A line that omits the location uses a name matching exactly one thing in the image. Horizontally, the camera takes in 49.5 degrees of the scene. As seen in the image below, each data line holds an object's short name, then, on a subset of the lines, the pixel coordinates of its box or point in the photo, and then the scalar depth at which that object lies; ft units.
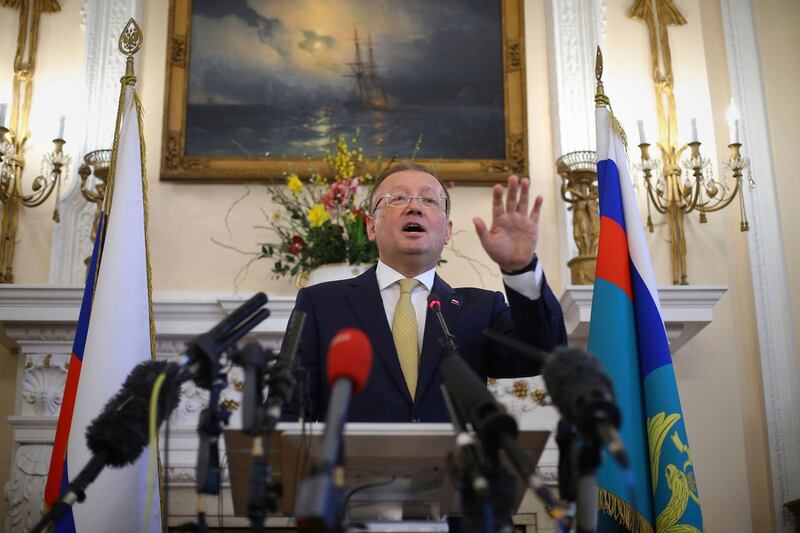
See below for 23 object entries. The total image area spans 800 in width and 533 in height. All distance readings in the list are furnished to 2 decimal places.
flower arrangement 13.71
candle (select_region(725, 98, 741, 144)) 14.98
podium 5.62
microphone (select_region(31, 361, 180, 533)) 5.87
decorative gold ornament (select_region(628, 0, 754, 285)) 14.82
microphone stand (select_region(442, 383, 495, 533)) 4.78
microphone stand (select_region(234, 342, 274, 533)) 5.16
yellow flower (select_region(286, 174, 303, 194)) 14.03
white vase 13.58
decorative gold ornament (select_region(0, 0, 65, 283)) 14.84
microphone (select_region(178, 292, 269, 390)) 5.78
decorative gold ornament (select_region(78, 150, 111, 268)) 14.14
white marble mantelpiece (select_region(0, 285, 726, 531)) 13.34
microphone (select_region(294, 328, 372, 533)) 4.10
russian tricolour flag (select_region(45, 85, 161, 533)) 9.98
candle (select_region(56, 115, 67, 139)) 15.02
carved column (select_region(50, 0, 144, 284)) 14.94
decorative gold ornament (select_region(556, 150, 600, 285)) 14.43
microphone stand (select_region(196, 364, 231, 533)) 5.58
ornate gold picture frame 15.92
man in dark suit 7.24
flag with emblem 9.66
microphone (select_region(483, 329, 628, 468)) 4.55
